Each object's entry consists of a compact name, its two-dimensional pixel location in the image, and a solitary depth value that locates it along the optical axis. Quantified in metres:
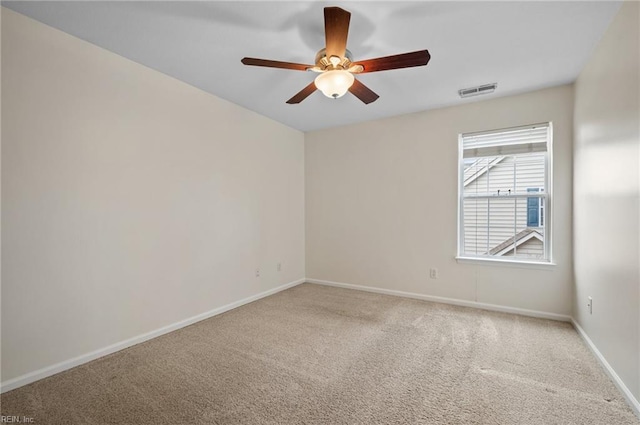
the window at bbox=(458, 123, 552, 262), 3.32
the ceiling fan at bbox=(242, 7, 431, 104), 1.76
